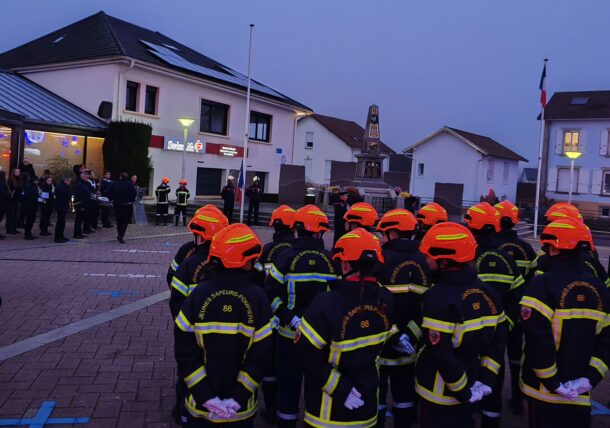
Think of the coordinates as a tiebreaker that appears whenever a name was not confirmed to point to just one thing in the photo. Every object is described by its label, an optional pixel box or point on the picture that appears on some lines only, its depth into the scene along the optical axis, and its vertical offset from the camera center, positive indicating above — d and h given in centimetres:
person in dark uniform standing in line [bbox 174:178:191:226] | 2082 -47
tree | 2311 +151
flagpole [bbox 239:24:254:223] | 2366 +264
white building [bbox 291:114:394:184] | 5159 +483
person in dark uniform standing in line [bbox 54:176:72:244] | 1519 -67
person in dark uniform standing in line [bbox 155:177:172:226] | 2070 -54
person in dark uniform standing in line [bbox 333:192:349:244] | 1556 -38
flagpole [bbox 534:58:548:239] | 2431 +248
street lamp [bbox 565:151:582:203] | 2363 +255
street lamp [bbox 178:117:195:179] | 2259 +266
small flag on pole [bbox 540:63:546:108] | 2275 +507
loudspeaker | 2422 +313
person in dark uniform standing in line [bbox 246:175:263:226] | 2180 -11
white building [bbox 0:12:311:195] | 2539 +463
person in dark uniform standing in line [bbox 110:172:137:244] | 1572 -46
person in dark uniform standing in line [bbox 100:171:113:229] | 1900 -44
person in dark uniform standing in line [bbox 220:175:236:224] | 2202 -18
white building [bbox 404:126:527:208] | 4428 +352
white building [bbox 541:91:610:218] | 4262 +498
